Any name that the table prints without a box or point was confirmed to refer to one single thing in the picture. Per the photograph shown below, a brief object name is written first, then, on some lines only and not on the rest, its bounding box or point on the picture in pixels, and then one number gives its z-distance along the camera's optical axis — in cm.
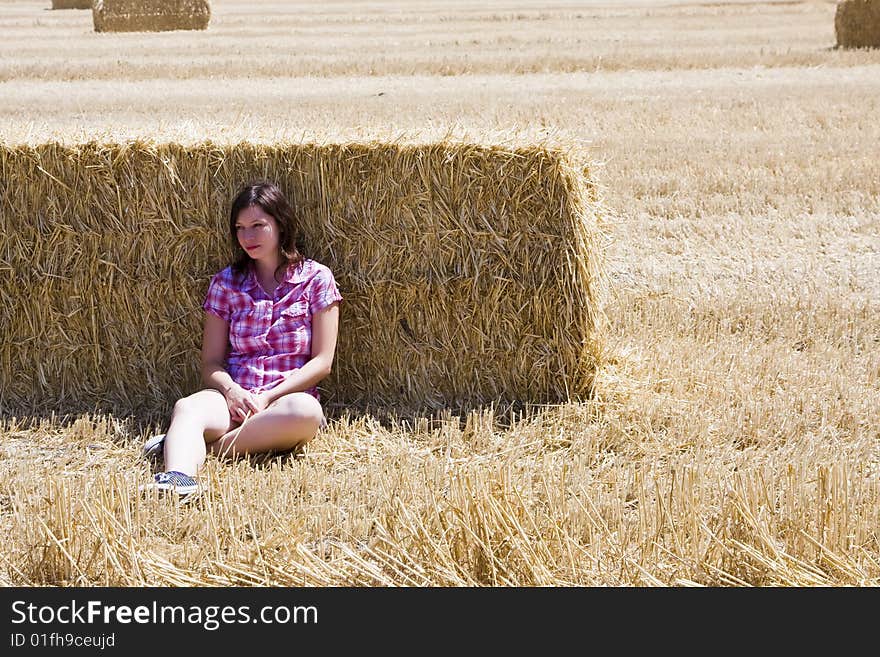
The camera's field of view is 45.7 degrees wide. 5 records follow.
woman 405
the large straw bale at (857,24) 1784
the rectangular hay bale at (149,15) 2097
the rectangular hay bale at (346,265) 457
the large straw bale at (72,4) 2720
